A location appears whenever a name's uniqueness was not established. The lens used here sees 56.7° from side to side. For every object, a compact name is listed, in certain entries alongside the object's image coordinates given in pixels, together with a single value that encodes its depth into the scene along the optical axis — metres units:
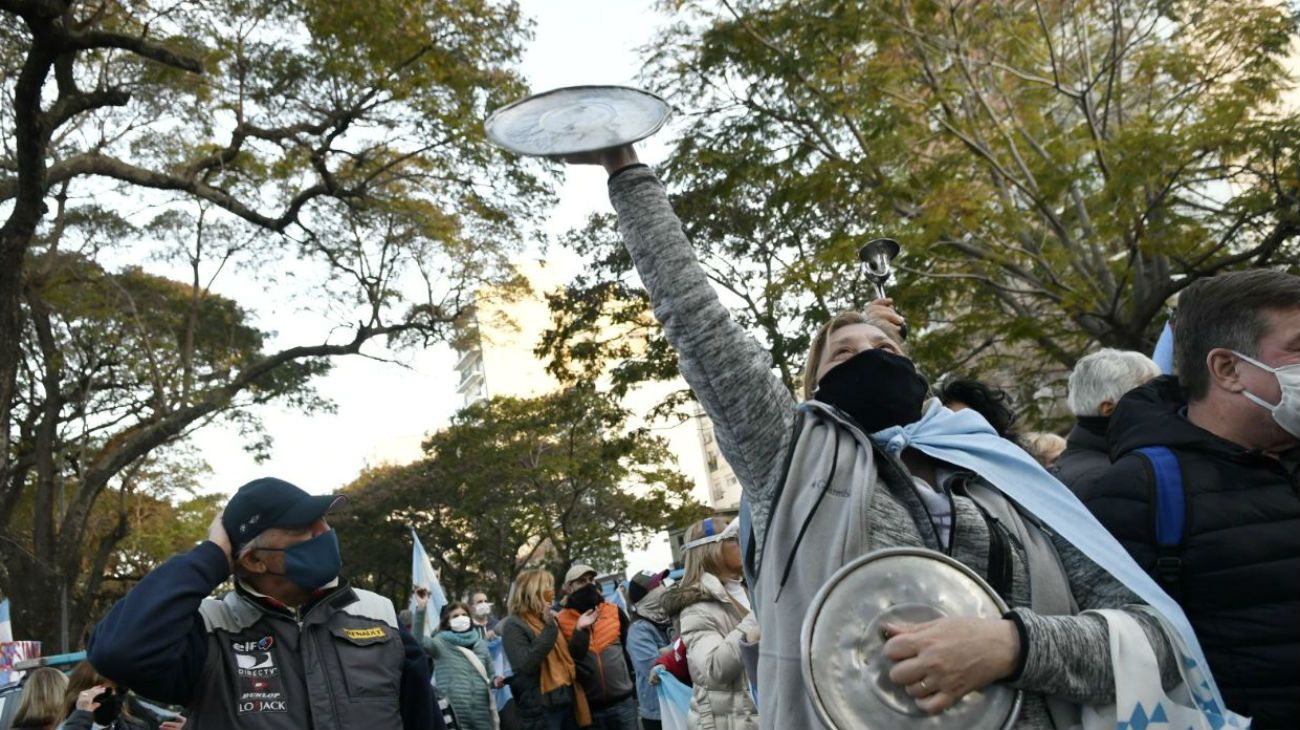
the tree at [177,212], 13.28
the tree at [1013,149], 11.26
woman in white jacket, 5.31
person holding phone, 5.11
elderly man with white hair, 3.51
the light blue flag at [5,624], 10.72
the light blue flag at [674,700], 6.40
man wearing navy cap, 2.87
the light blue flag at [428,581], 10.51
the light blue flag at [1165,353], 3.69
